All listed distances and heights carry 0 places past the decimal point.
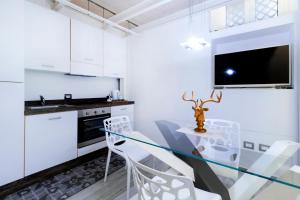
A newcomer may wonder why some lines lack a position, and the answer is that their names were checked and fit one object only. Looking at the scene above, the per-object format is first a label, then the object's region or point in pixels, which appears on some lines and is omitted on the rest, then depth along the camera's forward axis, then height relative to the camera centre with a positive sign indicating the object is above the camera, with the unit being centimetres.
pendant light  165 +62
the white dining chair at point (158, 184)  73 -43
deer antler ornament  161 -19
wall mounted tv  193 +44
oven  239 -42
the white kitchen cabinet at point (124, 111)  291 -23
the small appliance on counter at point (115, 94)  342 +12
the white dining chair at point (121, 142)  180 -57
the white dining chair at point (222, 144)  122 -43
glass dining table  108 -47
